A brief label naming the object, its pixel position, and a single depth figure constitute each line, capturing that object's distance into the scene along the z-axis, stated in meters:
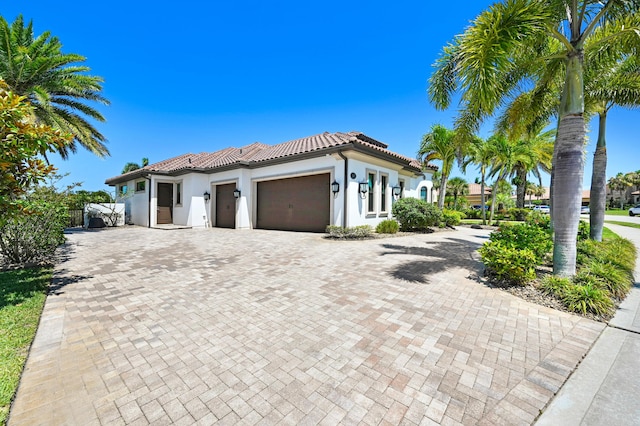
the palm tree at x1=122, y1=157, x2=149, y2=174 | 45.09
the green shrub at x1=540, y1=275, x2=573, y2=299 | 4.52
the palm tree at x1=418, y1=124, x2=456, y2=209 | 17.11
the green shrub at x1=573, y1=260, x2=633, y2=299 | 4.75
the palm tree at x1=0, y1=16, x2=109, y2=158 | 9.17
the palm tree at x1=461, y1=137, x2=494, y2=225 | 18.81
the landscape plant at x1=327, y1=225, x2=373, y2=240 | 11.04
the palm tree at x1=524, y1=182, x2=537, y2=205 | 53.64
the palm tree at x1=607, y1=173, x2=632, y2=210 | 54.84
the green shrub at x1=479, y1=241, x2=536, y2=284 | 5.06
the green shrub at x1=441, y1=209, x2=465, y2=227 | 16.80
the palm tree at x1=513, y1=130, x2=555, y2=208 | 18.62
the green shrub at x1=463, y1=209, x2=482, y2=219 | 29.56
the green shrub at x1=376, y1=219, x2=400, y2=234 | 12.27
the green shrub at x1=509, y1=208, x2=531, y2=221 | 23.91
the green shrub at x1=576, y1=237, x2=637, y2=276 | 6.28
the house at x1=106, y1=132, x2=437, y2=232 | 12.25
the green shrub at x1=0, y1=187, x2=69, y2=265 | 6.07
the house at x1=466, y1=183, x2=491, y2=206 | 49.03
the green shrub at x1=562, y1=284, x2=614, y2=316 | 4.02
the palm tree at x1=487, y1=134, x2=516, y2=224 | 18.40
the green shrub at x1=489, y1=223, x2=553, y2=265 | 5.63
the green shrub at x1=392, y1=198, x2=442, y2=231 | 13.08
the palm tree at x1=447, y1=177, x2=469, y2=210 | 38.03
